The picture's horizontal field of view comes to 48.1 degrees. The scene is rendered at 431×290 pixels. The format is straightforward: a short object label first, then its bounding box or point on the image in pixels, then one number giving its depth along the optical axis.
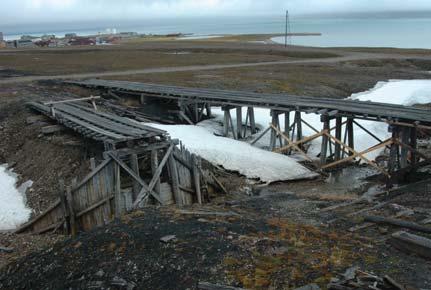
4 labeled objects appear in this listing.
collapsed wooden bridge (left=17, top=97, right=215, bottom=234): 15.12
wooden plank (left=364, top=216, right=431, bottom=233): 10.30
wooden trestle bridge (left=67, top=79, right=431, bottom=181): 19.09
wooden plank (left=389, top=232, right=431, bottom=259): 8.83
